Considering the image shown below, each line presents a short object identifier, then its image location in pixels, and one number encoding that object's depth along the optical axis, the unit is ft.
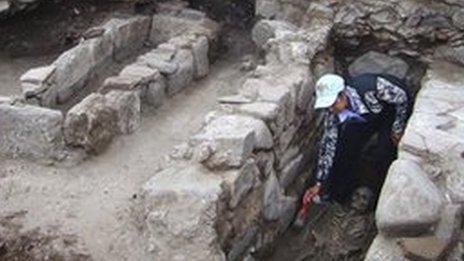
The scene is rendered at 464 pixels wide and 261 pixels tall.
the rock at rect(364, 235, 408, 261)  14.56
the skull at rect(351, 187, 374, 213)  20.62
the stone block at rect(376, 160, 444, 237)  14.39
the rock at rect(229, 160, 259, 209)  16.35
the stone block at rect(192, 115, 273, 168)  16.62
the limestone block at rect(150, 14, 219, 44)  24.54
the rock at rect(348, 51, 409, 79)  22.17
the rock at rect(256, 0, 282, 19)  24.06
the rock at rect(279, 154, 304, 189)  19.71
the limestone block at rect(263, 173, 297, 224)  18.31
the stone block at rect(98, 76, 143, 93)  20.04
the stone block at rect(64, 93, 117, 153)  18.60
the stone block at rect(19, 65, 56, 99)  19.60
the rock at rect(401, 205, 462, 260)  14.39
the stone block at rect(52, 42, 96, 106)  20.61
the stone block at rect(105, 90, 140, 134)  19.44
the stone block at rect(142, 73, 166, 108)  21.02
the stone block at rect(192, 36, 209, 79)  23.15
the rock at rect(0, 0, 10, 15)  23.31
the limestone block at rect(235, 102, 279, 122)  18.37
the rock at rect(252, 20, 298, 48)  22.90
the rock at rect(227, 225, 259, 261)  16.67
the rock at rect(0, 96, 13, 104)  19.15
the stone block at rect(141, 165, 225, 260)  15.37
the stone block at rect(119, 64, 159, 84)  20.58
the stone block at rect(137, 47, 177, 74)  21.50
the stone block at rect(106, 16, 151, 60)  23.50
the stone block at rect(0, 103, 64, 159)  18.61
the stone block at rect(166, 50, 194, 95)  21.94
